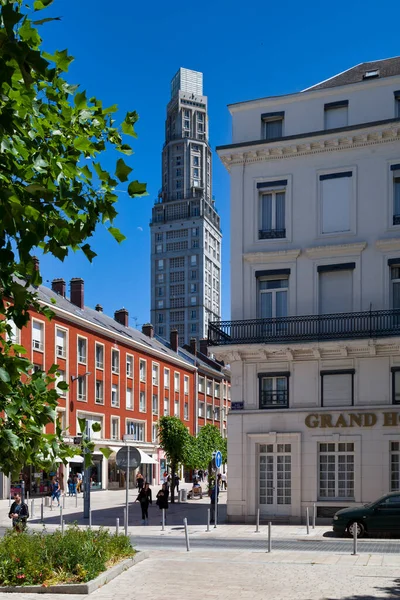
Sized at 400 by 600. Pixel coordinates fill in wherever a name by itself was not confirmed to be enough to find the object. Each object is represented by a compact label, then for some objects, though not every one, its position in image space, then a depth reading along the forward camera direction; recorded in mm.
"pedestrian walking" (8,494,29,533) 22312
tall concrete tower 154750
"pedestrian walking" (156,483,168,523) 31802
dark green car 24578
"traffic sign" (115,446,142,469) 25250
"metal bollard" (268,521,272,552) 20520
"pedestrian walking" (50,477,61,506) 42062
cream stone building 29969
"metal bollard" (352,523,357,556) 19078
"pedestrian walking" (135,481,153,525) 30562
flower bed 14508
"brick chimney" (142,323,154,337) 80750
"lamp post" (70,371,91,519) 30016
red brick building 55222
